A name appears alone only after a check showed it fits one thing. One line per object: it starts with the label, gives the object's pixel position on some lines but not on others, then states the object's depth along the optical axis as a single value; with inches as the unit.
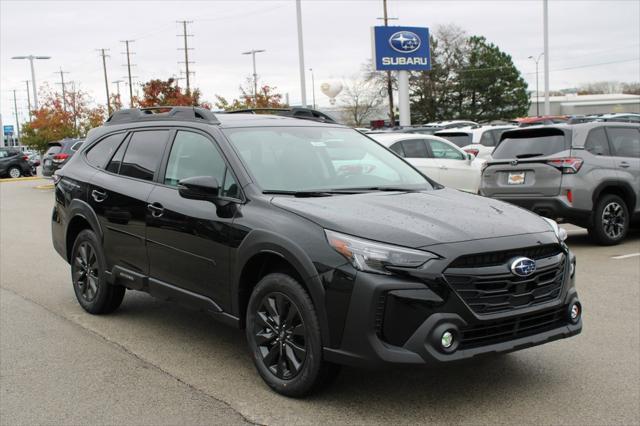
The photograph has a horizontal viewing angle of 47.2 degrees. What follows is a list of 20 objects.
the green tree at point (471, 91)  3043.8
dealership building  4377.5
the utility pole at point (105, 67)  3496.6
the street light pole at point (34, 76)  2252.7
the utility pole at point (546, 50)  1556.3
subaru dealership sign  1581.0
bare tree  3494.1
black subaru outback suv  157.2
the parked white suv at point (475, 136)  796.0
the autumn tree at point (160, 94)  1822.1
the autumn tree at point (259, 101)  2106.3
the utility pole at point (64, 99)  2264.5
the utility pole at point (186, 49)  2972.4
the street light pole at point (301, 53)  1296.0
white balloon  3074.8
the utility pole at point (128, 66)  3395.7
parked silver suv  399.5
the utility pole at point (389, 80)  2107.5
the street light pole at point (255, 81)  2111.8
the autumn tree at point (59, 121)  1901.6
